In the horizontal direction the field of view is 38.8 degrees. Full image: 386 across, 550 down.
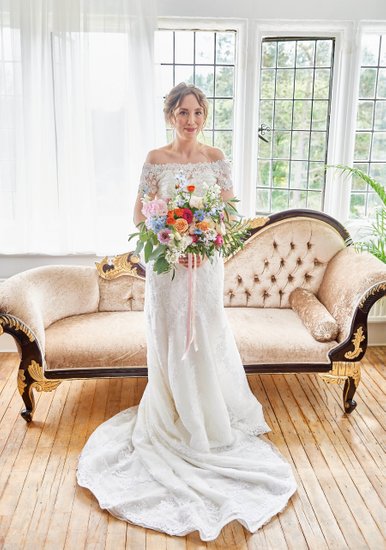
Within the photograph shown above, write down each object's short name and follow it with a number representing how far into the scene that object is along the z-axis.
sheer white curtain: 3.76
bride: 2.54
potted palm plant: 3.68
